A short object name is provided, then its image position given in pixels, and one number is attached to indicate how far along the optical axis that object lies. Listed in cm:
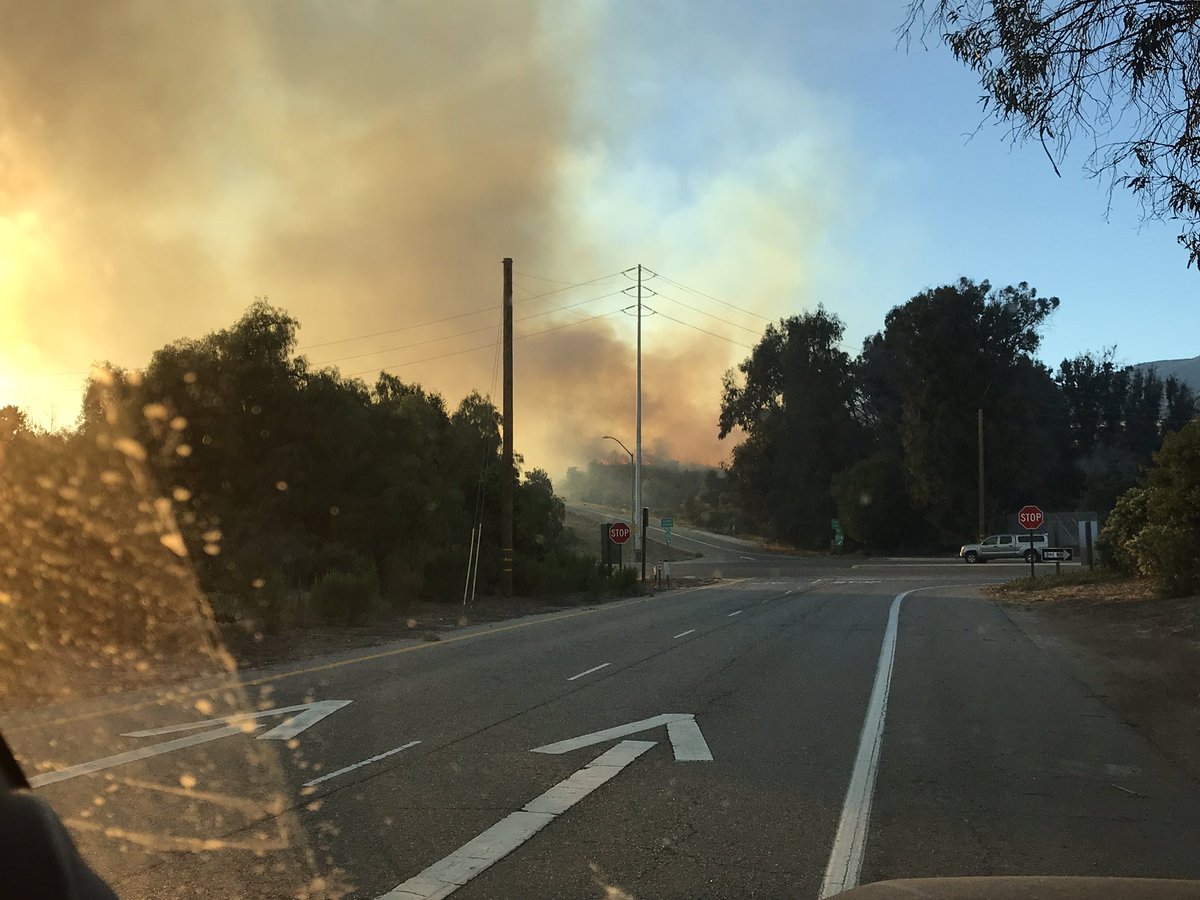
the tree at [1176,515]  2459
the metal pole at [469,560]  3000
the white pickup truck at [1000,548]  6456
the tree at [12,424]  2146
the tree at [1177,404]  11038
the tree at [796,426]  8956
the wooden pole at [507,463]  3155
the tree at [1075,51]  1019
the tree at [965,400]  7538
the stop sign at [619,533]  4188
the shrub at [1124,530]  3228
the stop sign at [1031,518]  4112
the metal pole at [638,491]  5519
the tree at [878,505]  8031
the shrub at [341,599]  2169
